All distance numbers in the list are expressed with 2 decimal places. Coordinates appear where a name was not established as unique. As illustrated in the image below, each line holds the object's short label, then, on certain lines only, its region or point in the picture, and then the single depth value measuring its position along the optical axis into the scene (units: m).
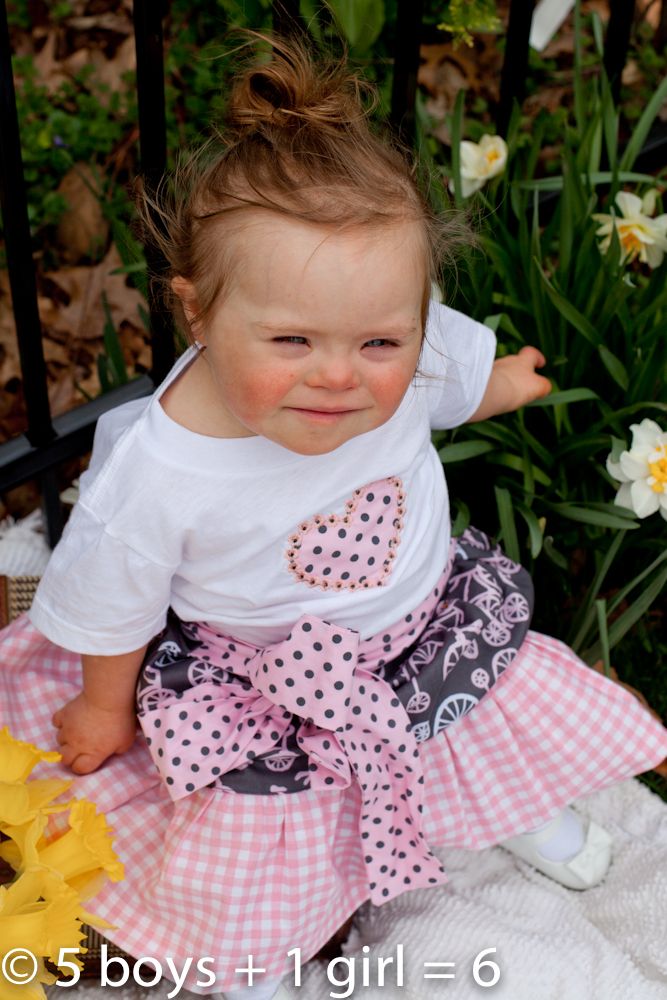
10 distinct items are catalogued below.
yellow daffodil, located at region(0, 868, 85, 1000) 1.15
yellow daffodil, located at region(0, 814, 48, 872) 1.18
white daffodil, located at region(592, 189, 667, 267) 1.53
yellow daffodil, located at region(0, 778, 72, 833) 1.18
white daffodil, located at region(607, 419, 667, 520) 1.42
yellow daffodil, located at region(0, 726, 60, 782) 1.20
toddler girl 1.18
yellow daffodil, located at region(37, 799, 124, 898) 1.23
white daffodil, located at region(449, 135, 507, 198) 1.54
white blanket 1.34
